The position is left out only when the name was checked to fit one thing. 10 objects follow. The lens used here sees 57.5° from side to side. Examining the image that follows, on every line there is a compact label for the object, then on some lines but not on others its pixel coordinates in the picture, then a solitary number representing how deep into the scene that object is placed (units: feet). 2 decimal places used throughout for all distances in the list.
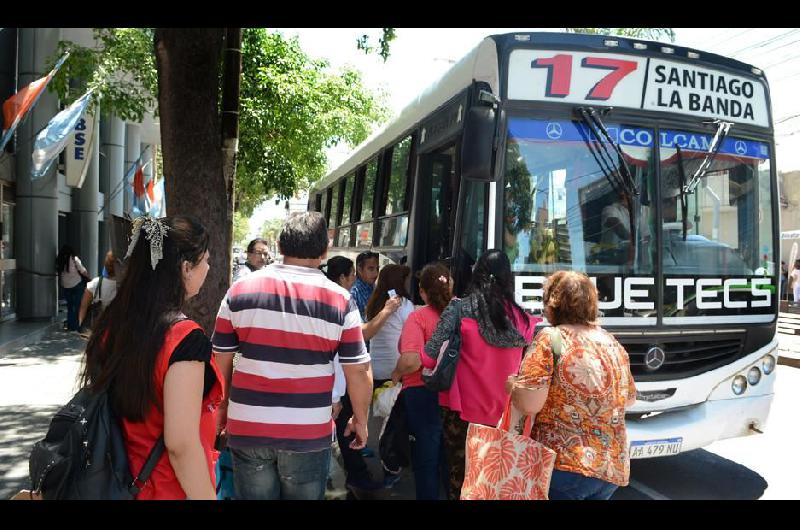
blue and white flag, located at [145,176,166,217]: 82.07
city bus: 16.69
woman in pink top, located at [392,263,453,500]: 14.80
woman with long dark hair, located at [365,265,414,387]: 17.39
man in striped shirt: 10.16
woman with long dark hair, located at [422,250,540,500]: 13.74
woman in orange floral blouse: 10.26
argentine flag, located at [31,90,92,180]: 41.83
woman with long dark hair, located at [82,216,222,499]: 7.34
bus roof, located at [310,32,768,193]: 16.96
